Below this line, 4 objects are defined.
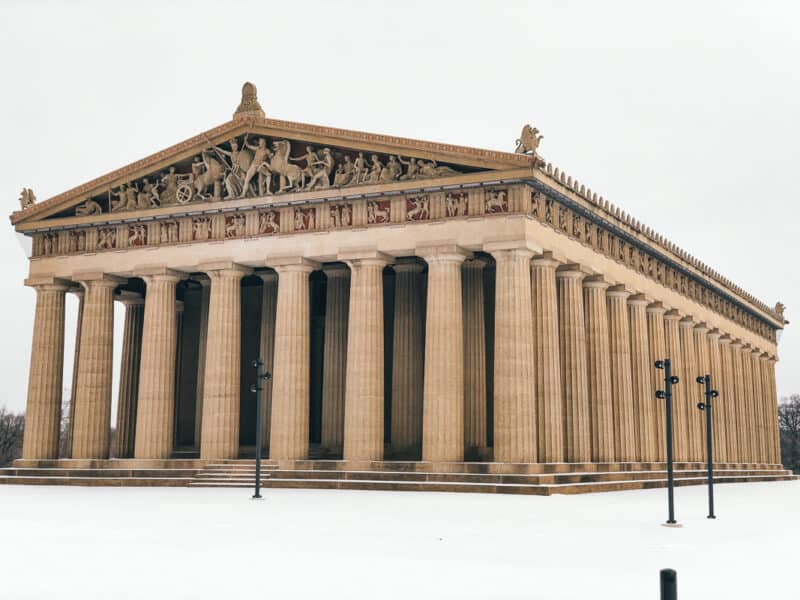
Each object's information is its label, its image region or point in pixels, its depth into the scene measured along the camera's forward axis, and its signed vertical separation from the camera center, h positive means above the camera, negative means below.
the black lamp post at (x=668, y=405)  23.06 +1.43
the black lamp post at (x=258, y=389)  34.66 +2.55
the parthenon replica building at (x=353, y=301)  40.28 +7.42
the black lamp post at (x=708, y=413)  25.95 +1.44
